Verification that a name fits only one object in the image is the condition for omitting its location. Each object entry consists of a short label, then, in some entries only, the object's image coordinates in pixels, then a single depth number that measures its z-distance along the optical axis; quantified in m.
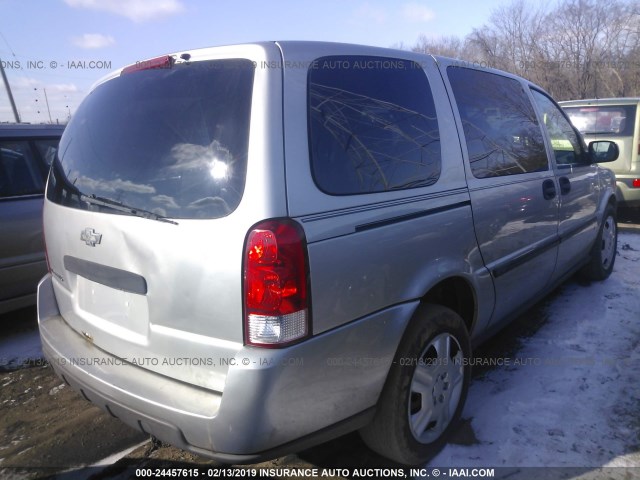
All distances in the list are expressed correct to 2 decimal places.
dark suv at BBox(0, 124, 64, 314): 3.78
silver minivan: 1.60
